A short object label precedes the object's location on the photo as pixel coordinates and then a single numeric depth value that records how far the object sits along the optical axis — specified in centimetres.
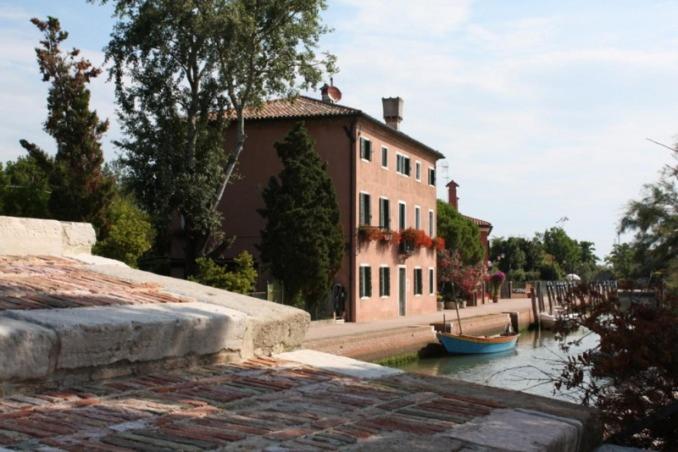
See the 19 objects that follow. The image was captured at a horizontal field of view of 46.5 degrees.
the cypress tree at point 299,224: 2453
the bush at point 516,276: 6644
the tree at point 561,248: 8661
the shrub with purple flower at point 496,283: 5206
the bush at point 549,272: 7256
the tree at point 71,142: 2280
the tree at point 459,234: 4491
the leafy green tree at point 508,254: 7019
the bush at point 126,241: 2100
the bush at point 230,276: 2138
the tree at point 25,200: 2605
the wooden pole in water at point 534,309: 4068
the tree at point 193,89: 2453
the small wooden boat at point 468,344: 2570
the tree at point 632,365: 468
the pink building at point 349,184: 2889
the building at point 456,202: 5588
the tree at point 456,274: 4200
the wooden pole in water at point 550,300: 4346
